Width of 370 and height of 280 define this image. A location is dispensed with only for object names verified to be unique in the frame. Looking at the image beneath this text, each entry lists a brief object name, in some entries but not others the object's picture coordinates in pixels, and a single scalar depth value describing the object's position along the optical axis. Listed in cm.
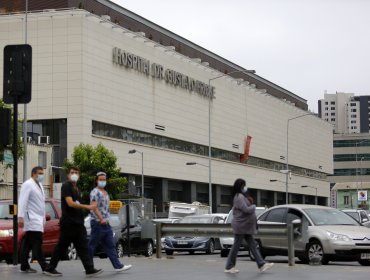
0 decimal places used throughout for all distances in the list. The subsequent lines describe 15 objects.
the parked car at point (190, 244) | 3023
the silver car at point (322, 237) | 1950
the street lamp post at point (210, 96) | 9025
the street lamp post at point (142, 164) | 6918
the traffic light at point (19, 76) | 1650
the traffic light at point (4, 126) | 1608
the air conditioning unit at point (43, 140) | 6769
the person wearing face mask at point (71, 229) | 1413
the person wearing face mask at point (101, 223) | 1468
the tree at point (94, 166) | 5947
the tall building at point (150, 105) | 6900
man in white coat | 1472
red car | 1975
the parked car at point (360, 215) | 3701
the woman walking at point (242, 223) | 1546
